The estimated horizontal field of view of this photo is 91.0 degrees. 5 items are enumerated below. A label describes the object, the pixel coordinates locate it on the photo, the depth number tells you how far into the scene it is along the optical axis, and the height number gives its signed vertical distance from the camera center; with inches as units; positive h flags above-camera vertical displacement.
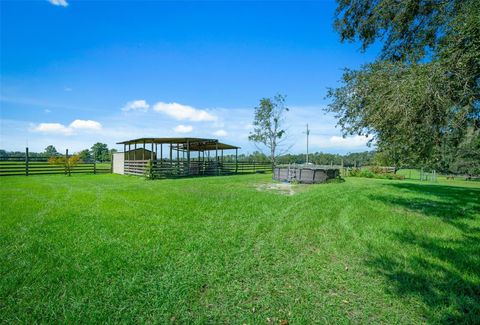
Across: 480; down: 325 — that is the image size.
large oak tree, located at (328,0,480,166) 188.5 +75.1
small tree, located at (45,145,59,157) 2297.5 +127.6
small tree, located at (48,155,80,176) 698.2 -0.8
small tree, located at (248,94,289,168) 1095.6 +173.9
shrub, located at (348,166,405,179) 861.2 -41.7
